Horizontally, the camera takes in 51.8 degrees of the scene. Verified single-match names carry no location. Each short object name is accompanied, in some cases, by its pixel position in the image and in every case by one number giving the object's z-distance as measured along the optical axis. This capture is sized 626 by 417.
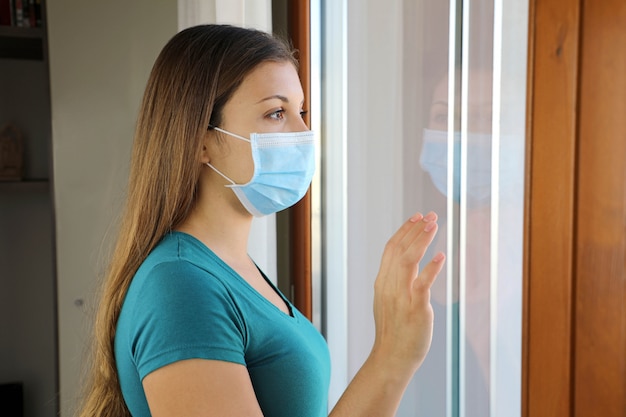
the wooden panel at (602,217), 0.80
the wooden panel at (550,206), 0.84
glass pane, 1.01
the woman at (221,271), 0.83
